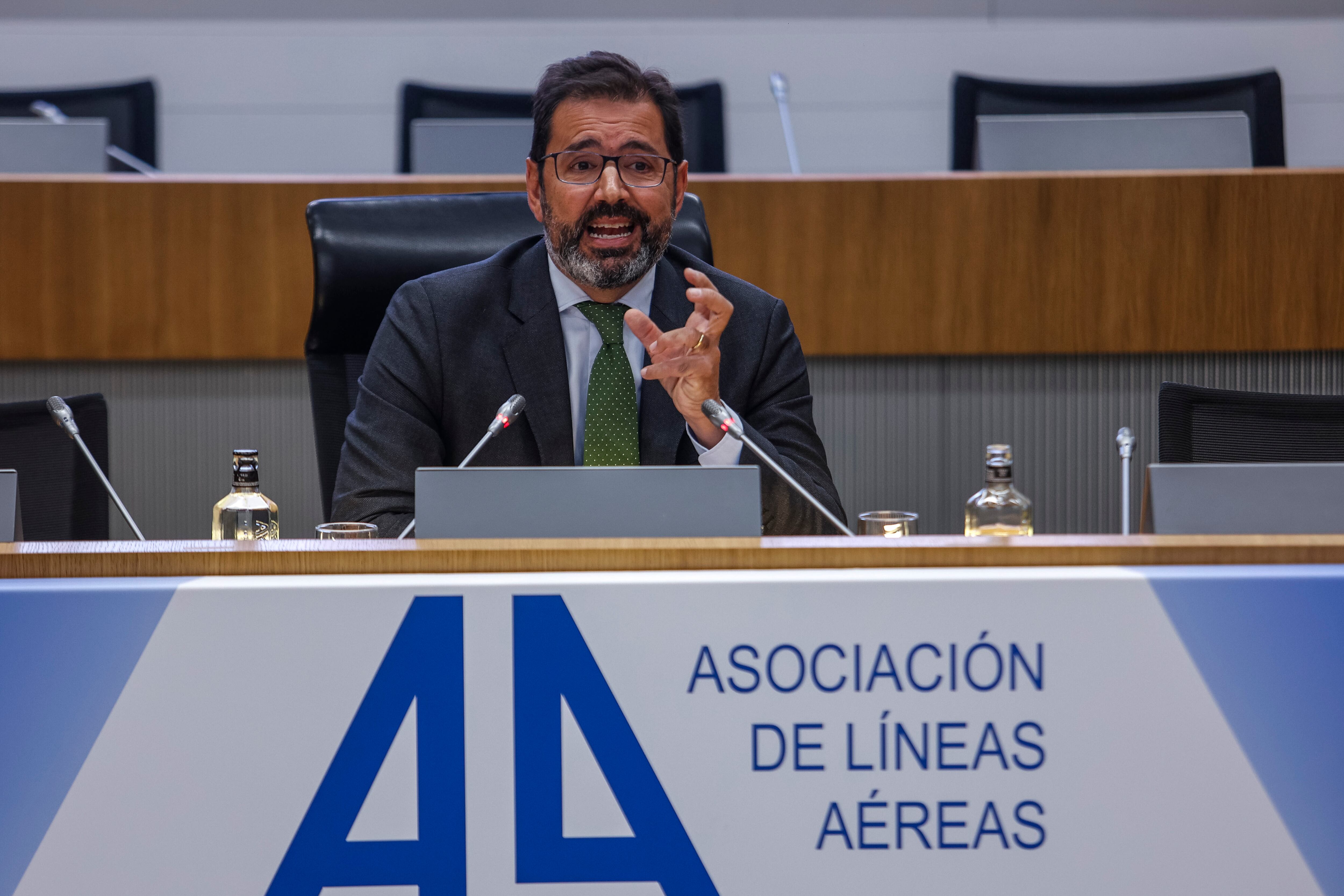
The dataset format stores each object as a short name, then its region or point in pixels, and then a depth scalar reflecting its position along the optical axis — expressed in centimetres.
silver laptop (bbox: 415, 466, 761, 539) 543
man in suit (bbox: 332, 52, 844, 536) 596
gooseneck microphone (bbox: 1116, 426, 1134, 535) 560
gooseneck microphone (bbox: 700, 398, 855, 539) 552
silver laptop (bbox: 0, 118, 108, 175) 676
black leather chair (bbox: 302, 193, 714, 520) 602
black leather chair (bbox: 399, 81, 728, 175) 731
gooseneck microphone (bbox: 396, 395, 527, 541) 559
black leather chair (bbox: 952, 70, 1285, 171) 715
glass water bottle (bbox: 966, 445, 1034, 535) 555
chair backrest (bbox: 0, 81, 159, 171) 785
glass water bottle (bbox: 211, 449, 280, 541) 562
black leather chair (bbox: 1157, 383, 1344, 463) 601
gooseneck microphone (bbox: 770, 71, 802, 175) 687
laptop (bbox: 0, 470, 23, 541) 545
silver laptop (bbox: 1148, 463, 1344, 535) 545
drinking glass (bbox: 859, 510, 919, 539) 552
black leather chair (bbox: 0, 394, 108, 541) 605
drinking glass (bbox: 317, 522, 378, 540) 550
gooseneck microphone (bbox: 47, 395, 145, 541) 561
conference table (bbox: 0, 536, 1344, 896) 517
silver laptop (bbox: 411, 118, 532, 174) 687
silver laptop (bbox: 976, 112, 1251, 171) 671
